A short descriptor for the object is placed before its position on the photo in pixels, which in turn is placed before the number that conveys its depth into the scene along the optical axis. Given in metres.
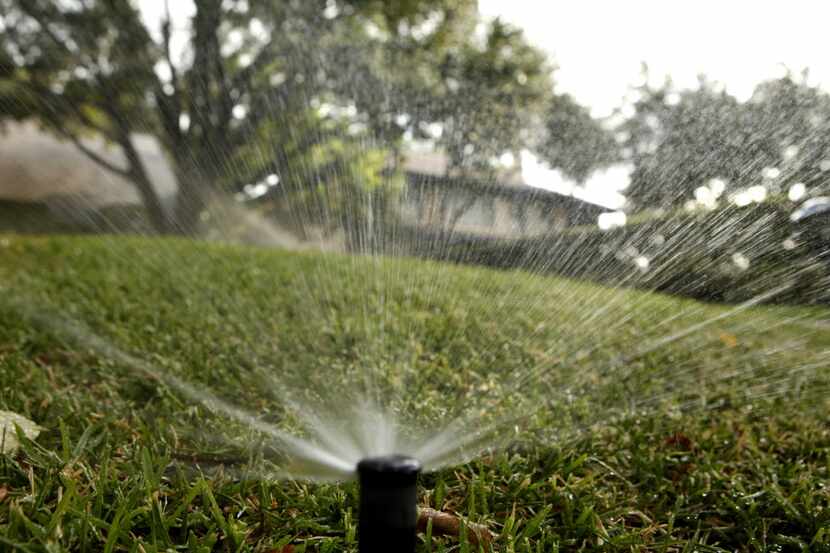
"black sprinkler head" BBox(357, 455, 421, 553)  0.23
